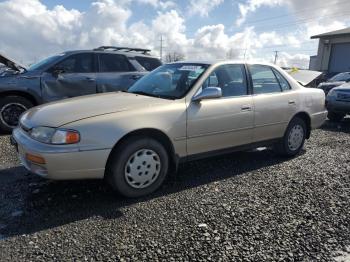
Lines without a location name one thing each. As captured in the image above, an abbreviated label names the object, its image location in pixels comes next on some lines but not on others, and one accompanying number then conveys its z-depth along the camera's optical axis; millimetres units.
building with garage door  26344
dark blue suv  7004
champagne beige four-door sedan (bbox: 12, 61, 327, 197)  3588
